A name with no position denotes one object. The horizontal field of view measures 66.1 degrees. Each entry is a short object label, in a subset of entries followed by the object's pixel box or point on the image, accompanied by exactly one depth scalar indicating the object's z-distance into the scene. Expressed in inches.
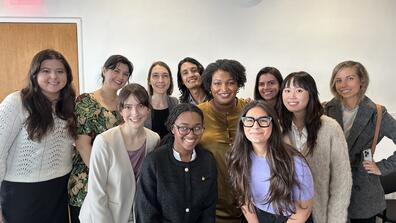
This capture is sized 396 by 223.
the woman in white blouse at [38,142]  69.0
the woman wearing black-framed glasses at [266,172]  60.1
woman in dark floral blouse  77.7
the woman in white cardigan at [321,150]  65.8
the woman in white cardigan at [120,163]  67.8
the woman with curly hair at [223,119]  74.6
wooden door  146.5
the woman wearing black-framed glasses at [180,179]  65.5
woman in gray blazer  78.6
